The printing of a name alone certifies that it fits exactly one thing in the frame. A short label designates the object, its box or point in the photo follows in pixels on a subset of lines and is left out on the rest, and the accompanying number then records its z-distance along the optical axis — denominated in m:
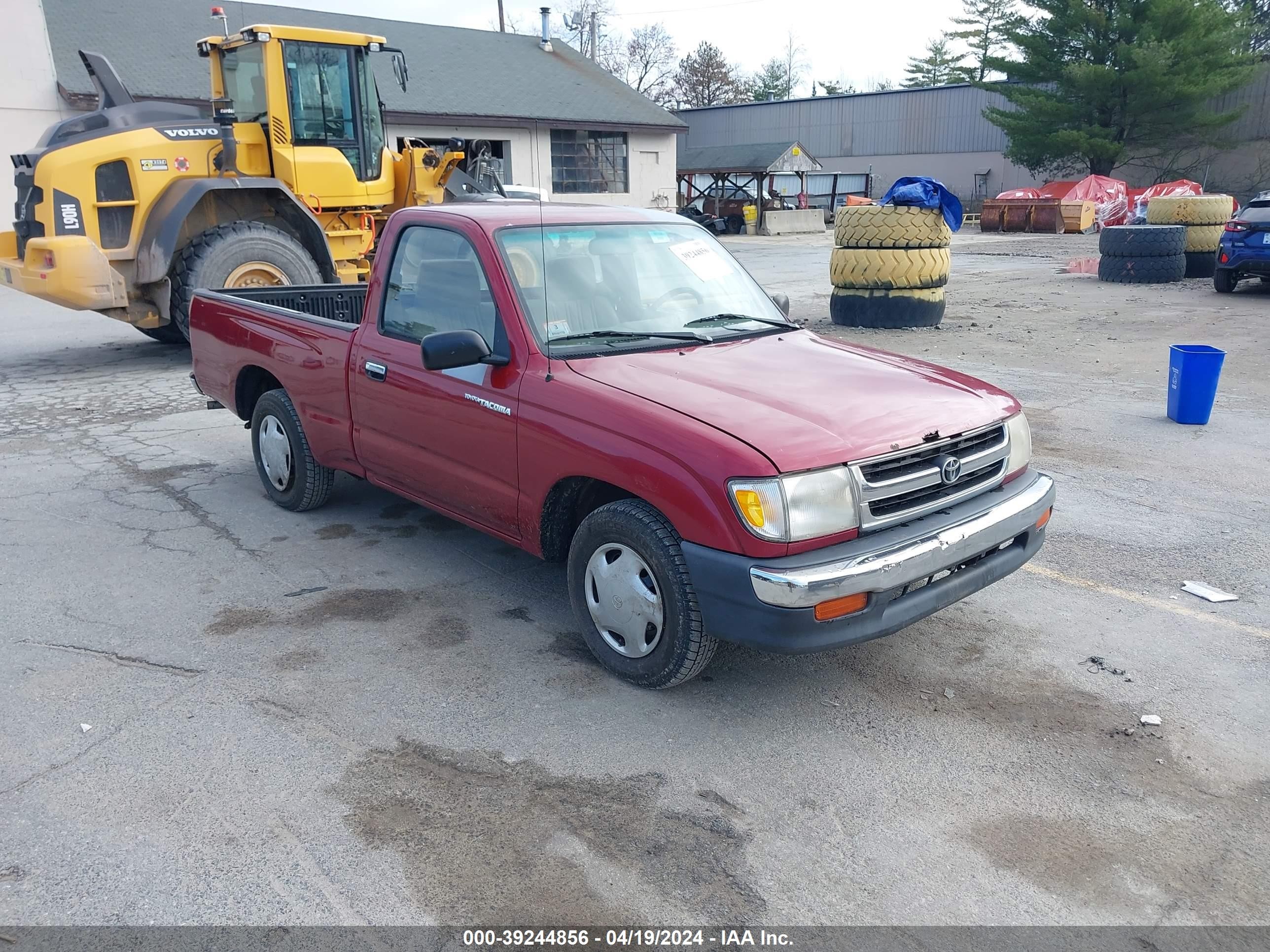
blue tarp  12.06
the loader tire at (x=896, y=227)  11.95
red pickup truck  3.35
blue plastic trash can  7.42
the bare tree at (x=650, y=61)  72.69
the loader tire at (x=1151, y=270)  17.23
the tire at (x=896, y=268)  12.29
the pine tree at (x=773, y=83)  88.81
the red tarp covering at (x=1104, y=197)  34.00
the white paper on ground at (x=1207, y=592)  4.65
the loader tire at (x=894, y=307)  12.45
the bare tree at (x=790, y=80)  89.44
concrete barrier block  35.81
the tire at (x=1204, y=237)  18.11
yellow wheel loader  10.05
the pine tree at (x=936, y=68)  84.94
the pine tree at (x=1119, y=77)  37.56
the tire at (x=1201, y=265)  18.22
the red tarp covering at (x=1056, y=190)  37.44
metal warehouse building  48.38
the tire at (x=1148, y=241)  17.03
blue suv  14.80
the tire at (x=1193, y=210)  18.05
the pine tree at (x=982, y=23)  74.69
